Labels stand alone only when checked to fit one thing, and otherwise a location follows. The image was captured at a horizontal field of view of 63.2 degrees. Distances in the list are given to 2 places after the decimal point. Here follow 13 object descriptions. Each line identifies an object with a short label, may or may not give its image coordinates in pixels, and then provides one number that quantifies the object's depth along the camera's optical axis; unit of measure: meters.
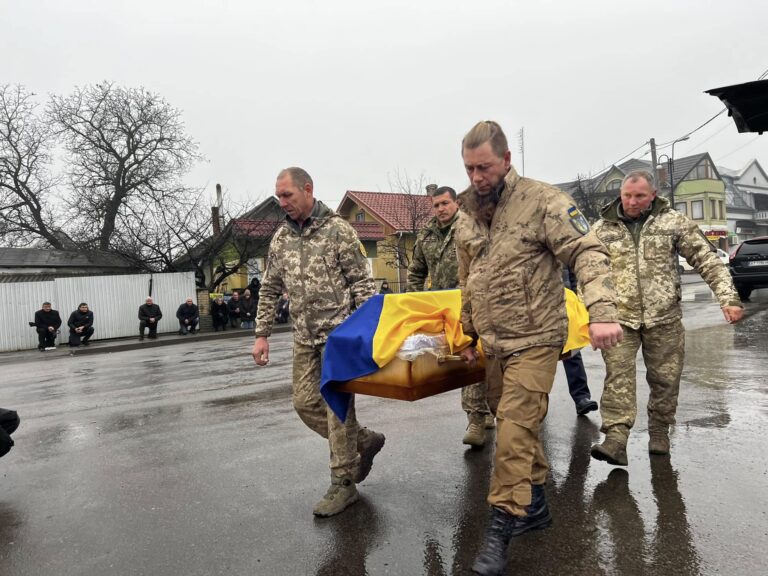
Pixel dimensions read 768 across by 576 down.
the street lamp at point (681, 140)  31.15
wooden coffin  3.41
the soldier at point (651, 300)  4.42
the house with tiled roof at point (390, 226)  36.44
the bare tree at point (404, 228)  35.59
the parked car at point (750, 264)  16.95
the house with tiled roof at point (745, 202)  62.34
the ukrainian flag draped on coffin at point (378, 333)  3.48
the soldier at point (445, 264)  4.96
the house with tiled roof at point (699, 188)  55.59
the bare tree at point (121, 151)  33.72
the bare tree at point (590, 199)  36.41
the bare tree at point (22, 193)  33.97
